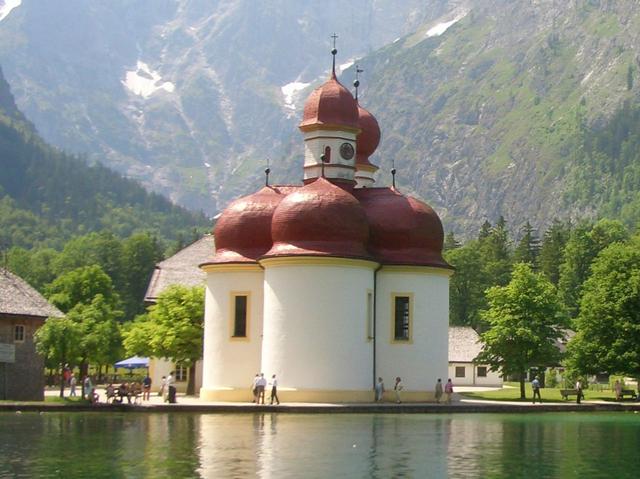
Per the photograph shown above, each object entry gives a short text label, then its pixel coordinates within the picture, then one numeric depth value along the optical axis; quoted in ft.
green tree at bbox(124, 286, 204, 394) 238.07
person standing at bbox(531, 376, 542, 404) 229.82
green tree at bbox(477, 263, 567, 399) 248.32
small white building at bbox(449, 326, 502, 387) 376.54
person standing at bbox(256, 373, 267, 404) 201.98
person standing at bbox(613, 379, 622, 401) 242.17
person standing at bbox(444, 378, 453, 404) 218.38
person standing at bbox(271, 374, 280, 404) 201.05
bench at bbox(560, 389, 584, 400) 241.76
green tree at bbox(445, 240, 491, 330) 462.60
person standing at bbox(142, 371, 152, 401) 216.54
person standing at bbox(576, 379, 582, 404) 226.73
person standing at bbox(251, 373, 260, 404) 201.77
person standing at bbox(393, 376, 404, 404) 213.25
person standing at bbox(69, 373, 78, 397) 216.95
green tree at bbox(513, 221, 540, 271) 531.50
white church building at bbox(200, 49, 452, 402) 206.49
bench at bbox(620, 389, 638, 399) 243.40
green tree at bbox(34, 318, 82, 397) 204.64
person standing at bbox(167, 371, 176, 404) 200.13
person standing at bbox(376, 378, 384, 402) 212.84
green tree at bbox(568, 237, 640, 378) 243.60
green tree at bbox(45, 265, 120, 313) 365.20
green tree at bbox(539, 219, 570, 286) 504.43
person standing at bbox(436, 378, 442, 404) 218.38
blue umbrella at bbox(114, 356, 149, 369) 305.73
